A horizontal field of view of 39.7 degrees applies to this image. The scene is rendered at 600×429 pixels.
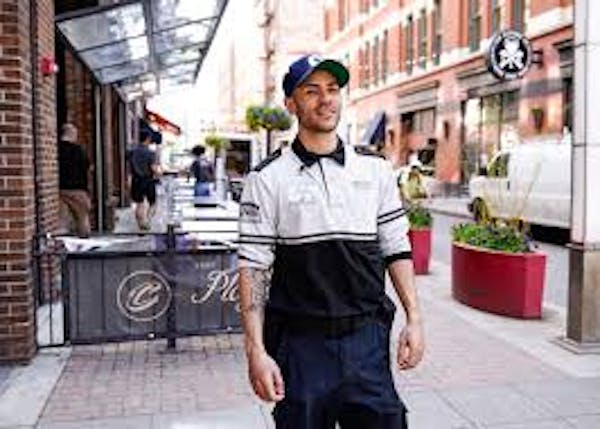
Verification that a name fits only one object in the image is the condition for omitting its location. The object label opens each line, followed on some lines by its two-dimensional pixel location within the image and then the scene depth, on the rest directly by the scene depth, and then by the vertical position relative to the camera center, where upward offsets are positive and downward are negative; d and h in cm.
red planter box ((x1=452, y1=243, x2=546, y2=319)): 809 -106
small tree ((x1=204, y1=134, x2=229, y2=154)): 4112 +152
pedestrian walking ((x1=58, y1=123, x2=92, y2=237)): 1039 -4
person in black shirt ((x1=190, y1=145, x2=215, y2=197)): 1875 -1
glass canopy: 1012 +212
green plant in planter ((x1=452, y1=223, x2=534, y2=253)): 837 -66
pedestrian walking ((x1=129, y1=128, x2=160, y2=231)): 1533 -14
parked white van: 1546 -10
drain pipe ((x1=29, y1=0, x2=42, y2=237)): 675 +74
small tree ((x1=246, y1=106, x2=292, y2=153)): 4388 +289
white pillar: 655 -8
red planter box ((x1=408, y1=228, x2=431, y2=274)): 1119 -100
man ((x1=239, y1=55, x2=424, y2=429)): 291 -37
